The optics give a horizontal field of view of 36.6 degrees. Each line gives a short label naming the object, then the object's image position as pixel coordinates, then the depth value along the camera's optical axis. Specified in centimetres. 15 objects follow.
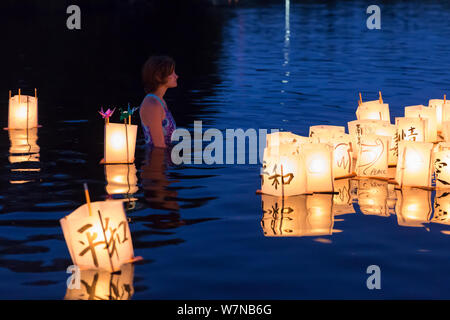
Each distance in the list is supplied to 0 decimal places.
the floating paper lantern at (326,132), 766
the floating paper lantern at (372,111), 918
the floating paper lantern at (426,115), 924
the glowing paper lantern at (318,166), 696
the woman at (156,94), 841
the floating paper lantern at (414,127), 852
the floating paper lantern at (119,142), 824
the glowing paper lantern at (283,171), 668
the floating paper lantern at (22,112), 1029
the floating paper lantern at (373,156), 765
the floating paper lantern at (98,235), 474
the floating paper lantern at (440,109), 963
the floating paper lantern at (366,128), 800
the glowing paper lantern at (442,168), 716
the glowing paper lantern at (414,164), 717
